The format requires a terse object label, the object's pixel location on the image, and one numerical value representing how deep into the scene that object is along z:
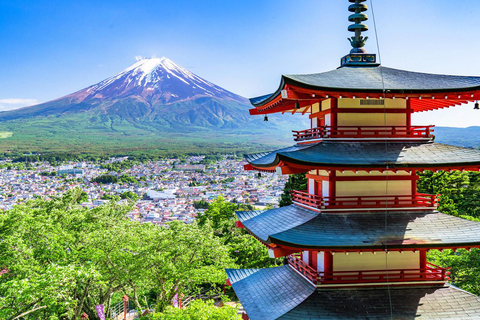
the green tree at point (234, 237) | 25.78
